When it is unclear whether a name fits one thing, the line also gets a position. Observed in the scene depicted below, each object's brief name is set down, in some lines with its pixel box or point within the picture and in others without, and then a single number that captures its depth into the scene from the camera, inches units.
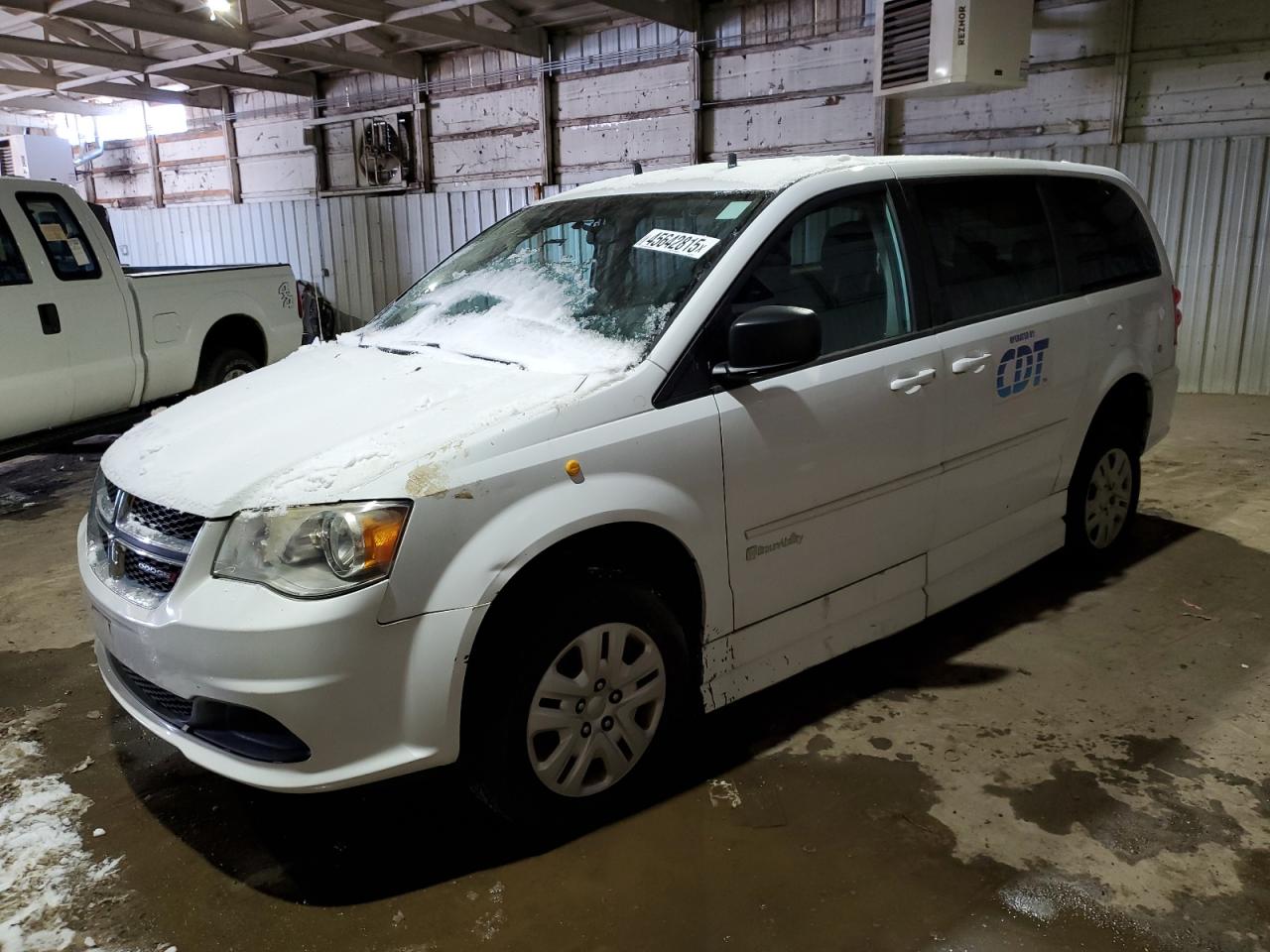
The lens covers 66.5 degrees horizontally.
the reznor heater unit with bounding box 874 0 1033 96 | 276.7
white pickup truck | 222.1
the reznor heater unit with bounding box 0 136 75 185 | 542.9
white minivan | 85.7
